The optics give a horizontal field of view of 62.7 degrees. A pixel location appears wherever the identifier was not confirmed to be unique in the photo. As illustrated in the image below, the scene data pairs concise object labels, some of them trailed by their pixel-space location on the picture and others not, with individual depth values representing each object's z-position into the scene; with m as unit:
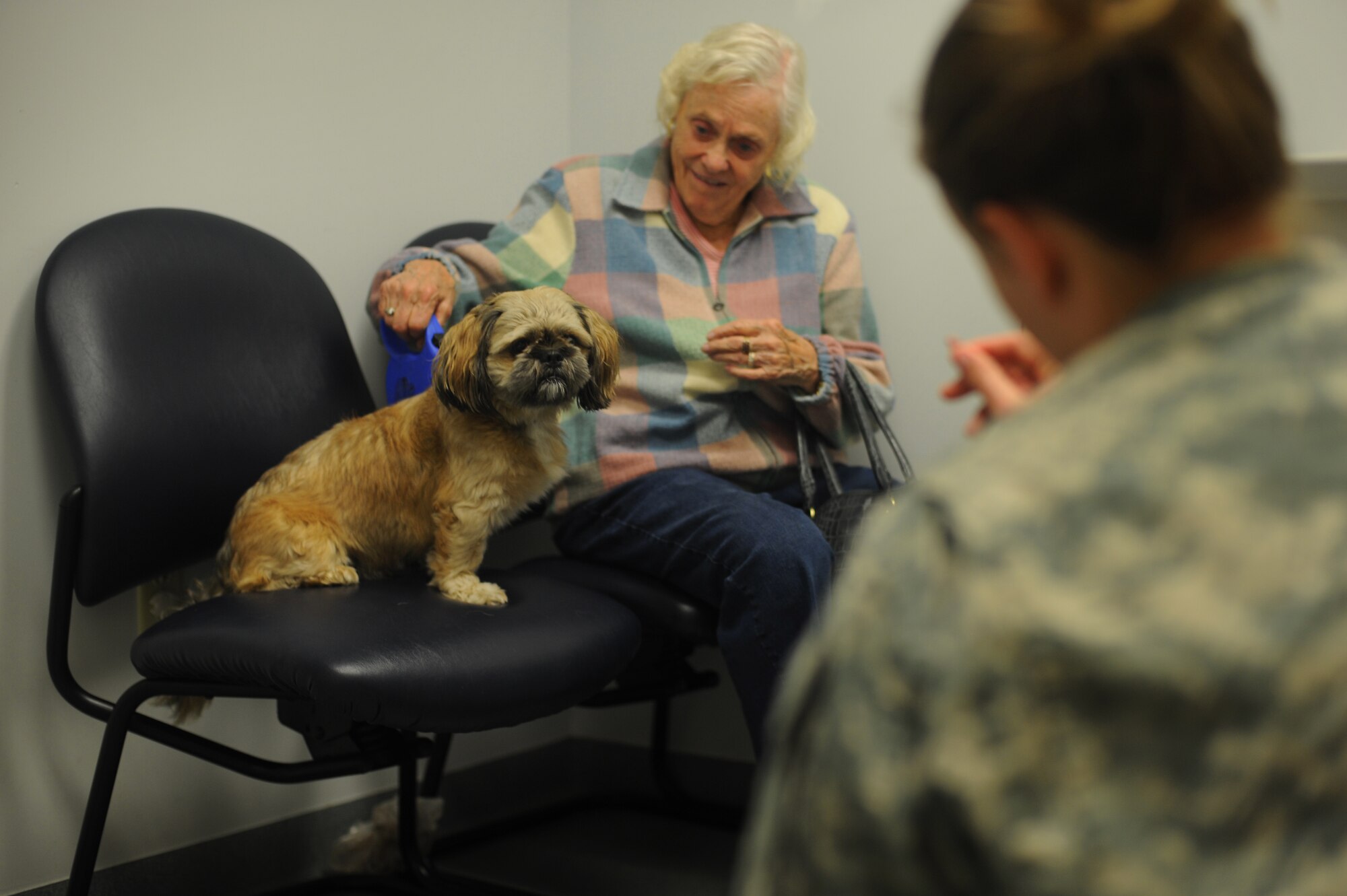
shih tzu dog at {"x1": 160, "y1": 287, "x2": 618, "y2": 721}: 1.69
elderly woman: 1.92
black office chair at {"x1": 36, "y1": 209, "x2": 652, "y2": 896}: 1.40
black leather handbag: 1.87
